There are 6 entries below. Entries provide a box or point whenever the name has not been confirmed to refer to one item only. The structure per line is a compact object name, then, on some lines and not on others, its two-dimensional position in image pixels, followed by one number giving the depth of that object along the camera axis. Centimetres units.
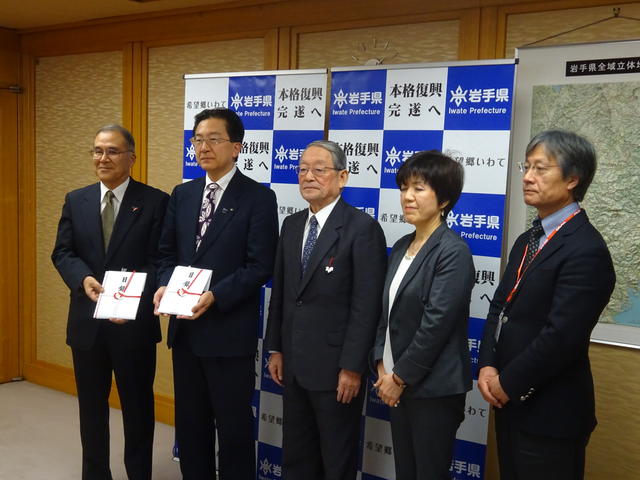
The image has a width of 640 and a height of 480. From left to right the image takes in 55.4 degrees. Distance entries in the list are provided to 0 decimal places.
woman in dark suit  199
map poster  248
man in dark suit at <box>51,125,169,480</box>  267
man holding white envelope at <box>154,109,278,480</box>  247
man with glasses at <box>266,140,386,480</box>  224
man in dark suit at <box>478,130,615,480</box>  178
